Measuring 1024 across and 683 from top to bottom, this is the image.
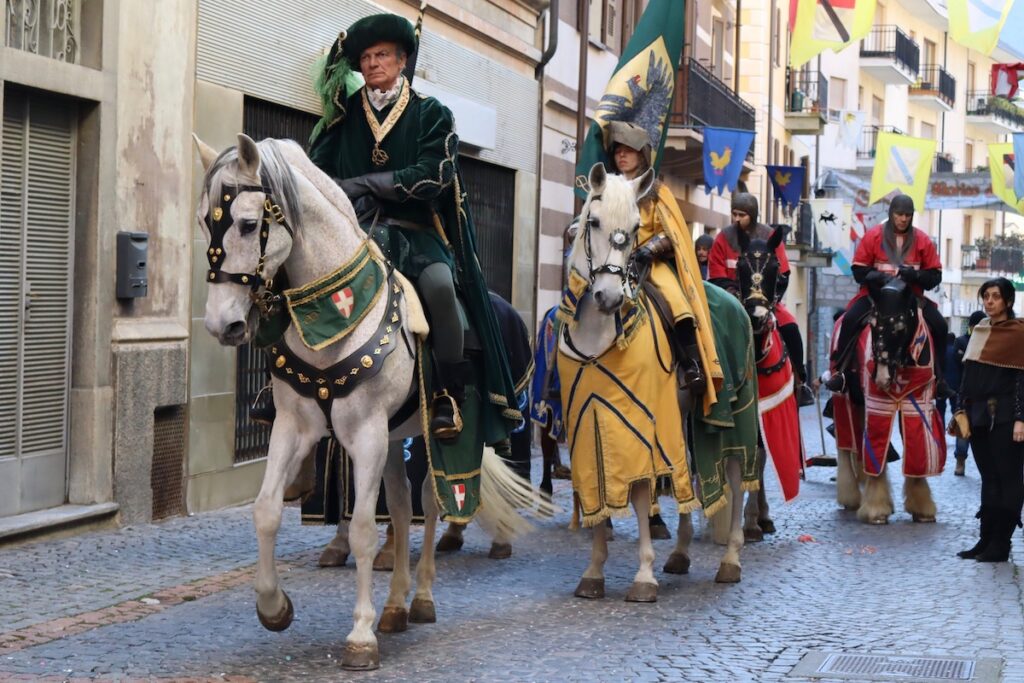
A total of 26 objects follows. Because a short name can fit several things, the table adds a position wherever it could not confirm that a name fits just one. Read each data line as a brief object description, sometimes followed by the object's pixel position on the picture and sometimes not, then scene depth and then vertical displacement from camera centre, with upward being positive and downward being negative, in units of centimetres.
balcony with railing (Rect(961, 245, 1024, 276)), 5441 +265
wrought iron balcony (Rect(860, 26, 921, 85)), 5278 +900
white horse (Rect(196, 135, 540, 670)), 643 +3
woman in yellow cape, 923 +35
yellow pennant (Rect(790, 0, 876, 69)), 2008 +375
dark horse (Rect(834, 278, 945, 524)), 1278 -54
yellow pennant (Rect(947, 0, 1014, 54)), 1549 +300
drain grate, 698 -145
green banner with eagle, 941 +154
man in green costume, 748 +62
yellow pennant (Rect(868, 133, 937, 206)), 2731 +278
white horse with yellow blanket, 869 -44
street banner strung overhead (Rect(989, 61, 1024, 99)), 2159 +356
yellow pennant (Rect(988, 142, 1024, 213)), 2609 +270
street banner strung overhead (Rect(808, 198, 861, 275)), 3616 +238
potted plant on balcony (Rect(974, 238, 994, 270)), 6047 +305
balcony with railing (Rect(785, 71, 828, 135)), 4397 +614
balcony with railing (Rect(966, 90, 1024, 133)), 6294 +859
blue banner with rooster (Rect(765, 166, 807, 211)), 3291 +291
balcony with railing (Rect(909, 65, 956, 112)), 5947 +892
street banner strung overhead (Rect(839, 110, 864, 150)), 4684 +585
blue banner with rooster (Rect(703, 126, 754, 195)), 2547 +270
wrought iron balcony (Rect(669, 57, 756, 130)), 2669 +389
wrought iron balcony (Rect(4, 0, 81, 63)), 996 +173
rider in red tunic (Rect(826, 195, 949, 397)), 1293 +51
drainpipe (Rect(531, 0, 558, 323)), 2050 +320
